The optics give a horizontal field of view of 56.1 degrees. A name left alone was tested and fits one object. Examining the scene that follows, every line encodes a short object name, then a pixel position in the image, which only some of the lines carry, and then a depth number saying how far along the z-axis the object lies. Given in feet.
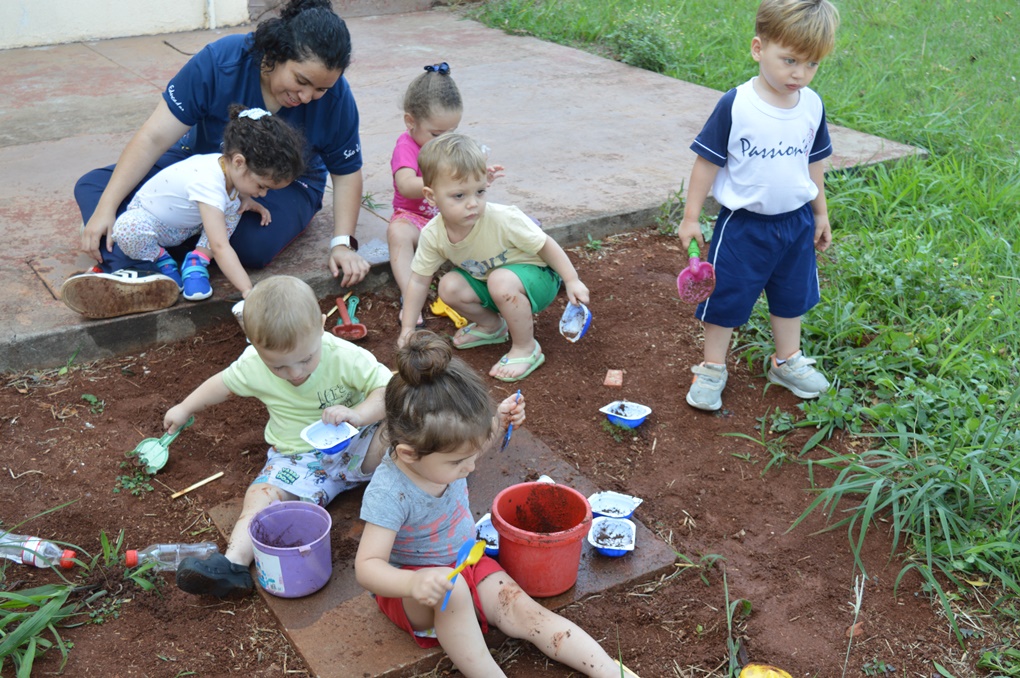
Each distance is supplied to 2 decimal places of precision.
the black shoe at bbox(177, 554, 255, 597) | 7.57
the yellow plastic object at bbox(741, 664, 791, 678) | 7.35
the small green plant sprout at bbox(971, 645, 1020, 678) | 7.52
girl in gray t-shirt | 6.94
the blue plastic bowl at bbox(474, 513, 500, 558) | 8.14
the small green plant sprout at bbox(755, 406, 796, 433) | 10.46
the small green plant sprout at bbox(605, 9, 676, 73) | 22.99
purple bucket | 7.67
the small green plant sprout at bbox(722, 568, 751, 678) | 7.52
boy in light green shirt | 8.09
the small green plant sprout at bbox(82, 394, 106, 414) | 10.39
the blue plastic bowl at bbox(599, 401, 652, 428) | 10.36
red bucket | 7.61
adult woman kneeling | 10.96
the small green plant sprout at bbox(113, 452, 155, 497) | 9.27
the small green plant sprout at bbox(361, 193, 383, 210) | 14.47
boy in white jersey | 9.41
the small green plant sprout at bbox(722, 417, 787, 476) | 9.91
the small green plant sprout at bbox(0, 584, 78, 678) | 7.22
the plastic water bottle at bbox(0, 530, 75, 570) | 8.11
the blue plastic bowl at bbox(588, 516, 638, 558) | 8.41
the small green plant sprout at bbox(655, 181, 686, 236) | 14.75
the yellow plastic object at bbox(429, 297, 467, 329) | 12.37
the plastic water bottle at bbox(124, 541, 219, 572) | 8.24
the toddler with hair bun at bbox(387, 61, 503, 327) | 12.46
